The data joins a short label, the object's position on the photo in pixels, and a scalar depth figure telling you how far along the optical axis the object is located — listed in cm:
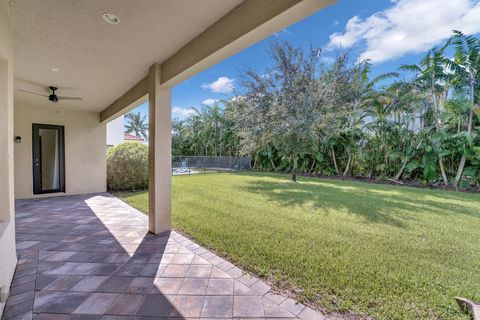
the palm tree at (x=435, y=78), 863
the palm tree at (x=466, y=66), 781
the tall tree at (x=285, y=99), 879
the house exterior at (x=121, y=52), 203
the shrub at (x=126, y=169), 757
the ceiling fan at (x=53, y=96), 452
